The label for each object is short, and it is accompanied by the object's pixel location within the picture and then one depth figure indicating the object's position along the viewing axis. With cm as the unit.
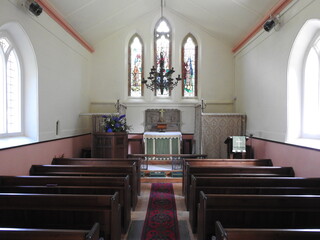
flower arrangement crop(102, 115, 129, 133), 728
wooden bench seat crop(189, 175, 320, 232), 343
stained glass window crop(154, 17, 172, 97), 988
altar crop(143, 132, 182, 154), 851
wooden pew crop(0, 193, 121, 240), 245
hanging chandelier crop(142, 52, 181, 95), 644
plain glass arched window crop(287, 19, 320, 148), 509
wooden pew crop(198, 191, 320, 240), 252
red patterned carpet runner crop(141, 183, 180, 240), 342
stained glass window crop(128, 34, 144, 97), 993
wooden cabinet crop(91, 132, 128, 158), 697
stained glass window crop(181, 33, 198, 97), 993
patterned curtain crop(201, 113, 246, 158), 812
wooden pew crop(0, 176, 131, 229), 343
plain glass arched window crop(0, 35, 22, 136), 489
